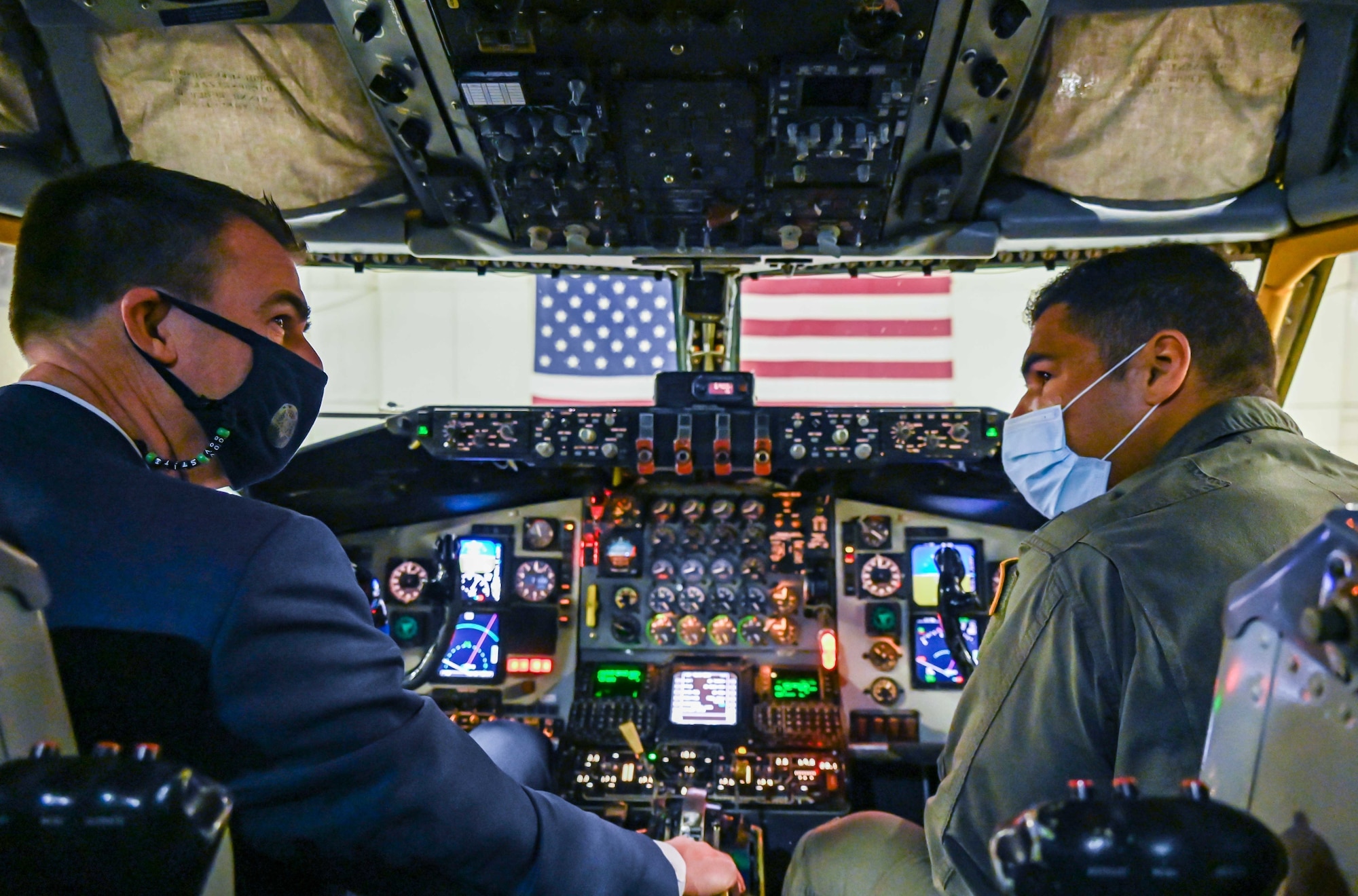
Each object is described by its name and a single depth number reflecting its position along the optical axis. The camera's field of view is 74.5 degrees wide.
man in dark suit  0.91
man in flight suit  1.14
